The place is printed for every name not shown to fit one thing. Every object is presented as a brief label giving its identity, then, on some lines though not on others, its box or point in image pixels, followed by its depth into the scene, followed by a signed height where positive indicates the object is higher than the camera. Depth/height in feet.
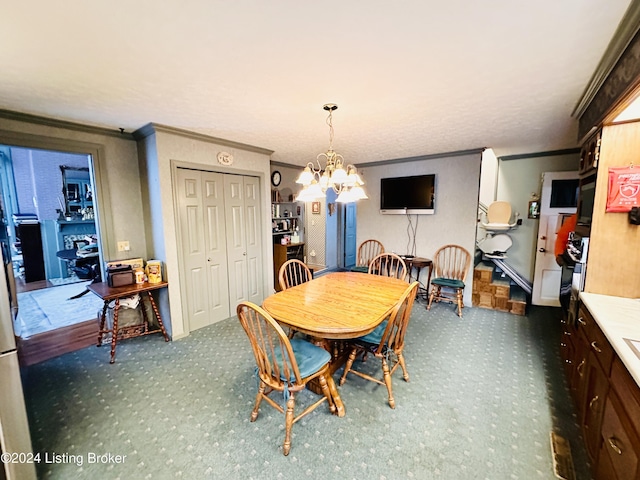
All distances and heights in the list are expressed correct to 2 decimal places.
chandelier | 7.21 +0.83
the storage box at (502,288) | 12.82 -3.68
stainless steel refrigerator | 4.27 -3.12
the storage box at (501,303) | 12.82 -4.38
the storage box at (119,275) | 9.34 -2.09
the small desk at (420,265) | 13.95 -2.75
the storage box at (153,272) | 9.92 -2.08
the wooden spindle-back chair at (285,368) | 5.25 -3.32
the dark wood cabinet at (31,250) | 18.25 -2.34
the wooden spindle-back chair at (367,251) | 16.19 -2.37
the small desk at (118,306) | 8.80 -3.17
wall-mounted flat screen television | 14.01 +0.89
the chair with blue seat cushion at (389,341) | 6.46 -3.27
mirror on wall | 19.73 +1.68
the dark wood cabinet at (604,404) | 3.66 -3.20
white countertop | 3.88 -2.05
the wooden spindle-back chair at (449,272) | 12.92 -3.15
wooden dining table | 5.94 -2.43
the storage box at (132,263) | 9.66 -1.72
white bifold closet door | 10.55 -1.21
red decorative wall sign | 5.85 +0.44
